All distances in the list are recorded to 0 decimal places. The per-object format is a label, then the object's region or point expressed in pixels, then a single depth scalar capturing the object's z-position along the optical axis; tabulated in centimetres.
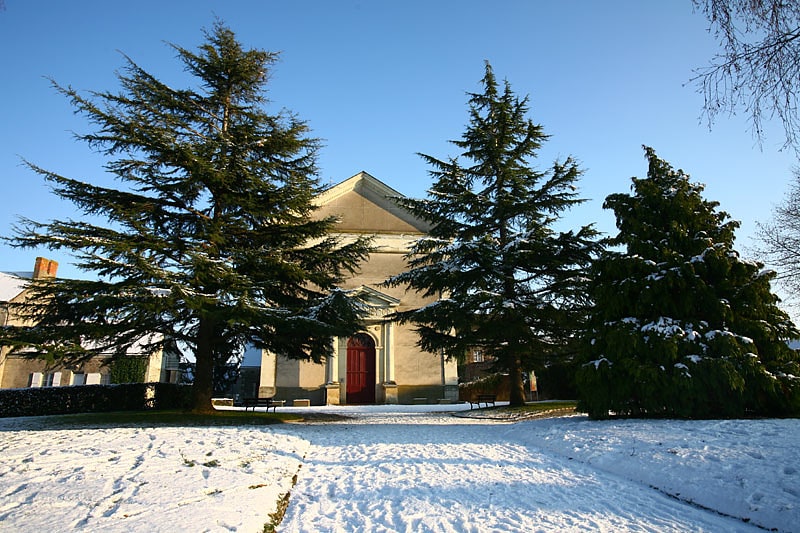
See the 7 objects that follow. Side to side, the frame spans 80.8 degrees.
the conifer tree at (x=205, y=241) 1032
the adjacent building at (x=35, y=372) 2436
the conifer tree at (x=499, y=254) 1373
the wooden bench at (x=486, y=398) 1628
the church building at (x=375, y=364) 2131
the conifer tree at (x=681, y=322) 838
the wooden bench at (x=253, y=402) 1518
